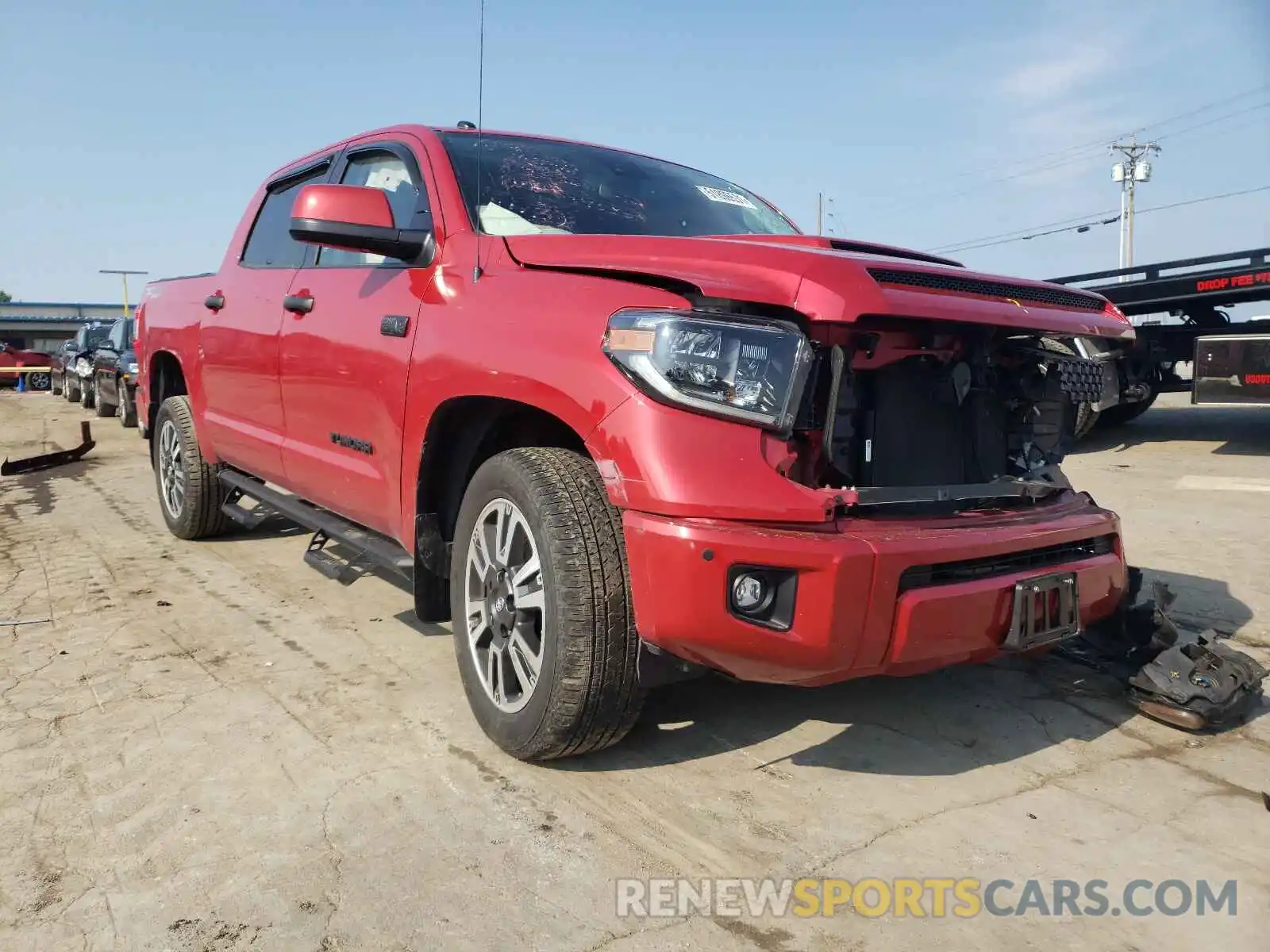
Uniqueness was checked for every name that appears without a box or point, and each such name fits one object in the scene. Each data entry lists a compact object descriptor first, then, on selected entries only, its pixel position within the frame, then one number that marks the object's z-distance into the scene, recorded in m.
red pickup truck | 2.12
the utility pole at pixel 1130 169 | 41.25
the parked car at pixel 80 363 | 17.47
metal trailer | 7.97
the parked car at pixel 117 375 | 13.53
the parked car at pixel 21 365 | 27.25
